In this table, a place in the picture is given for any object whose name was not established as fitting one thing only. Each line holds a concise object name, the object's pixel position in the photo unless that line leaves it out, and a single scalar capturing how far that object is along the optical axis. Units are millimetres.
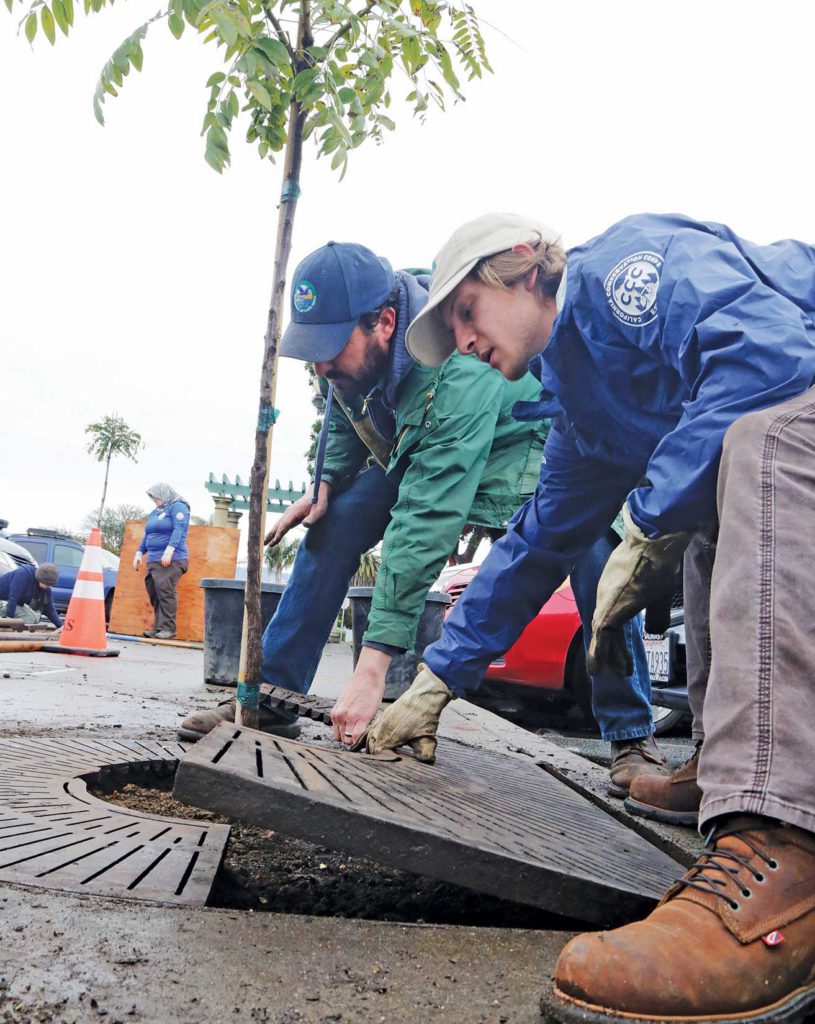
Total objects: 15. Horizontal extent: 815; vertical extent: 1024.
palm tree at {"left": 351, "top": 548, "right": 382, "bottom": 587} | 30453
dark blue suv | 16547
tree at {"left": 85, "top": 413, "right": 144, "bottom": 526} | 45781
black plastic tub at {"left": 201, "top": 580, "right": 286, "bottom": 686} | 4164
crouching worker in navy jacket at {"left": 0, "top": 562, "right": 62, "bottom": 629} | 11656
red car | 5098
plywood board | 11859
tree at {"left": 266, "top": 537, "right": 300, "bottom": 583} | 34838
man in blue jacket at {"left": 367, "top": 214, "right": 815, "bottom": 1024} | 1011
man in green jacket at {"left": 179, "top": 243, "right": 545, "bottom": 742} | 2605
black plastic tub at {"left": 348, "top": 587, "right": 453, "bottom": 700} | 4301
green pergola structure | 13781
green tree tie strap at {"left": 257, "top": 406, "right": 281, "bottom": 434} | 2762
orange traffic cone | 6990
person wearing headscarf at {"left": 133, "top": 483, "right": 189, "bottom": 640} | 10766
